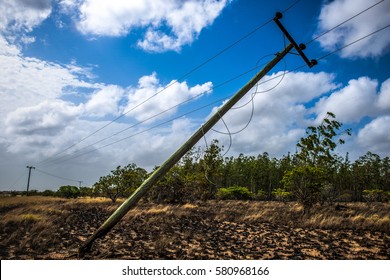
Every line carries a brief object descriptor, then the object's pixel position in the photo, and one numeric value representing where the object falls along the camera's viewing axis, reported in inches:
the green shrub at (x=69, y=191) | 2038.6
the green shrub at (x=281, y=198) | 1468.8
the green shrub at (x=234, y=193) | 1632.9
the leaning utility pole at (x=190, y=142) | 283.6
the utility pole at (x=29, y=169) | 2940.9
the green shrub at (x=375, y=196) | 1443.2
